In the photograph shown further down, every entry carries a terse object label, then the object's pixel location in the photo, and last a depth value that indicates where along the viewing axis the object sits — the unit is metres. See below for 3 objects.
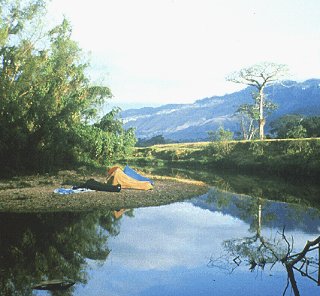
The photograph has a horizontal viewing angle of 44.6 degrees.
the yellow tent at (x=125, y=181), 31.38
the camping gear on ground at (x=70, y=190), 28.20
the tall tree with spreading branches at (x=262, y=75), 67.54
